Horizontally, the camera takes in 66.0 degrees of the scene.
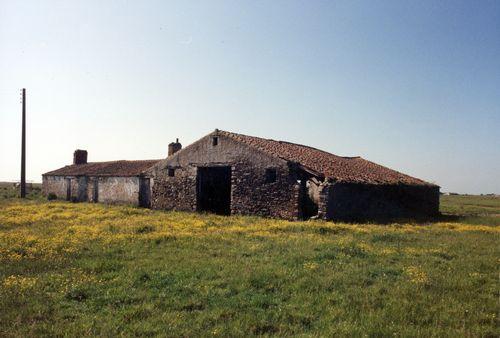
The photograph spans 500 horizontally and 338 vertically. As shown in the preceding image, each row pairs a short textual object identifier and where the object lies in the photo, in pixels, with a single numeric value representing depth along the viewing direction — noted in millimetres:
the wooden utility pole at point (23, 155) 39344
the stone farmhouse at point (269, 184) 21453
